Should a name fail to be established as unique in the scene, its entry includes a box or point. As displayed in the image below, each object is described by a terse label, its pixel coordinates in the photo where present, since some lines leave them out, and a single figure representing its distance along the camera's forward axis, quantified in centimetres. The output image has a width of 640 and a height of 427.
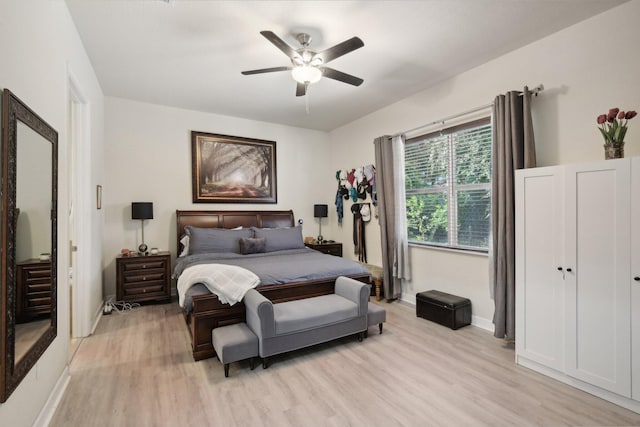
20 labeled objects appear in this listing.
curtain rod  275
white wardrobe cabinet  193
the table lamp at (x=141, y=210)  406
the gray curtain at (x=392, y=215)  419
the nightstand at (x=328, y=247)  525
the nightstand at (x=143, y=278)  388
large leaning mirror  133
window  336
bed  259
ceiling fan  235
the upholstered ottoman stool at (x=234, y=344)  228
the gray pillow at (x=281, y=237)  442
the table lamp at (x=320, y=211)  554
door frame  300
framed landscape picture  473
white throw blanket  261
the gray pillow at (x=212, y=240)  407
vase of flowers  207
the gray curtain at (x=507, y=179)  276
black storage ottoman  325
